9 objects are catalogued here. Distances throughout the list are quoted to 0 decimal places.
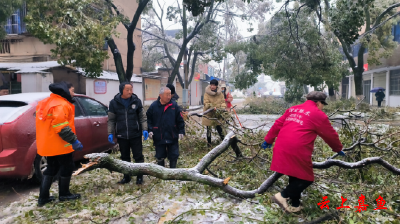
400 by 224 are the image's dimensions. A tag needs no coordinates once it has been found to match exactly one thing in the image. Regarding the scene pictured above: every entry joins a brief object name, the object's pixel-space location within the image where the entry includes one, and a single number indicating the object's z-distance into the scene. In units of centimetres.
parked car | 376
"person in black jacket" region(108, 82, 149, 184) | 420
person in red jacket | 292
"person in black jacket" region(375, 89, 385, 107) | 1961
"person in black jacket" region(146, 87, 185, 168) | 434
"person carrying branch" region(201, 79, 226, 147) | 601
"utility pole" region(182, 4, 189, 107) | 2072
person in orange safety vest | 335
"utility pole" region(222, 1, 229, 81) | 1792
